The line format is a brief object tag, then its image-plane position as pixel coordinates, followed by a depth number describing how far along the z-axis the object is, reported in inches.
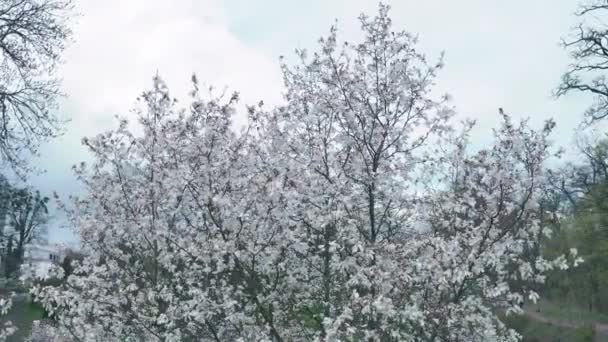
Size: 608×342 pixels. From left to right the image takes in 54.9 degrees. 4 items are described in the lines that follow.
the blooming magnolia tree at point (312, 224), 220.7
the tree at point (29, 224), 1816.6
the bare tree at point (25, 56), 375.9
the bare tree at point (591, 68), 606.2
